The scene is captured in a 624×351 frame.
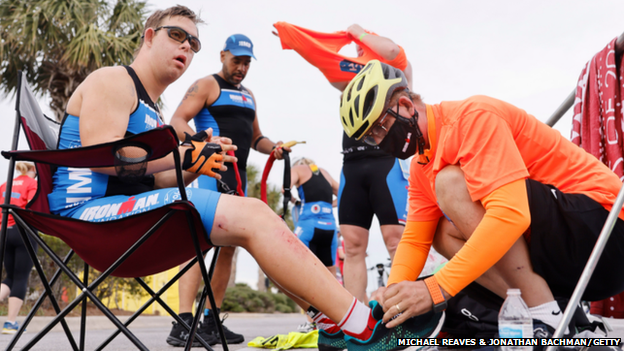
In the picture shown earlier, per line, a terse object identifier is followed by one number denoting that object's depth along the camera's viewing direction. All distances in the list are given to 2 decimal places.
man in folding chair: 1.70
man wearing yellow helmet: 1.78
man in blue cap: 3.52
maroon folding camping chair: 1.65
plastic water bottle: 1.74
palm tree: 11.84
